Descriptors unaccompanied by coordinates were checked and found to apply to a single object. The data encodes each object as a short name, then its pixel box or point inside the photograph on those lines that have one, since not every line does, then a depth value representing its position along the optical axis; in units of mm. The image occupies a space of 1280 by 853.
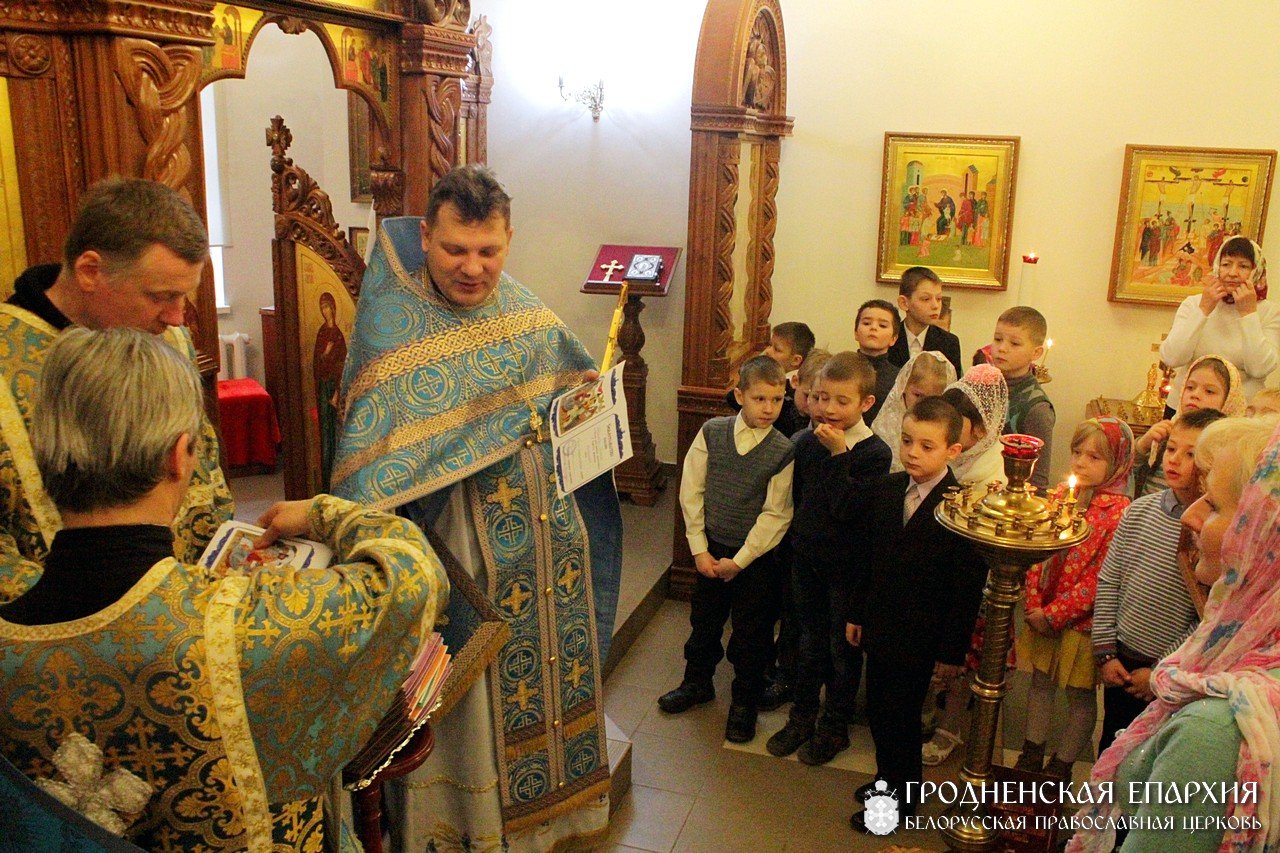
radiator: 8023
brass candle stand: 2500
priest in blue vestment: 2645
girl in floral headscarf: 3473
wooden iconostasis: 2234
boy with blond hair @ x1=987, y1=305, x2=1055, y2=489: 4559
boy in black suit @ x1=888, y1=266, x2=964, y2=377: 5219
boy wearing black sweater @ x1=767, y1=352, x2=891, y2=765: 3705
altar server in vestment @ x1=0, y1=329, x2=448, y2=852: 1342
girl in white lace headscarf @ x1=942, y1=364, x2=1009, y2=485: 3693
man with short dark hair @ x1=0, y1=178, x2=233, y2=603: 1852
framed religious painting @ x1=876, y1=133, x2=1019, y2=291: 6578
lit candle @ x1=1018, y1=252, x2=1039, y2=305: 6648
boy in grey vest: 3936
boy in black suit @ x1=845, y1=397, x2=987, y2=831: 3361
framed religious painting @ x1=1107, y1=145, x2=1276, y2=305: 6180
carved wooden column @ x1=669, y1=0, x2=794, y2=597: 4891
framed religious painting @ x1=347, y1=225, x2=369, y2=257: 4940
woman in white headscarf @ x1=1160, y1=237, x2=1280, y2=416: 5059
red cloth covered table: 7082
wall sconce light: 7125
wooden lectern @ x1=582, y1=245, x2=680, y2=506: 6559
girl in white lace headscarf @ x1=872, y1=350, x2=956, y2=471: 4121
